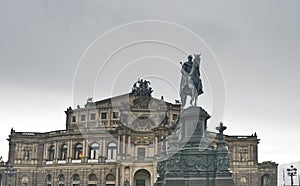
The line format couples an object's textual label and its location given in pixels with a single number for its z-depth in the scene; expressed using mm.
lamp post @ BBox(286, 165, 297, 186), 45603
